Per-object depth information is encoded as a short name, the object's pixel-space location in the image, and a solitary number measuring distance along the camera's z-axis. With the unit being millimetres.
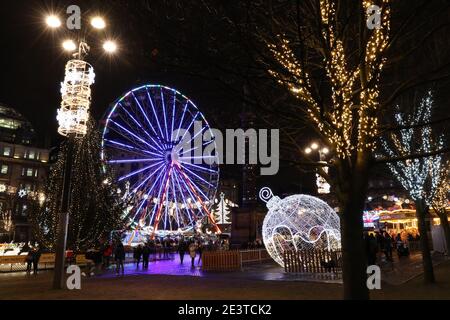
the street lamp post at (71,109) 12711
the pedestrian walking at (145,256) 22219
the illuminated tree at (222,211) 58000
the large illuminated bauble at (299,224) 18641
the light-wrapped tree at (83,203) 25578
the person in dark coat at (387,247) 19559
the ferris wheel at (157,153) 28812
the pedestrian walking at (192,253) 22362
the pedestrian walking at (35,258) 20422
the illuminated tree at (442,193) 15959
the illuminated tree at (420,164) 13117
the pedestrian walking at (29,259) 20641
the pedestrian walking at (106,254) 21078
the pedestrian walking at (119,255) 18569
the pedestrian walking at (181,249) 25820
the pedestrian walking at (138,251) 23016
